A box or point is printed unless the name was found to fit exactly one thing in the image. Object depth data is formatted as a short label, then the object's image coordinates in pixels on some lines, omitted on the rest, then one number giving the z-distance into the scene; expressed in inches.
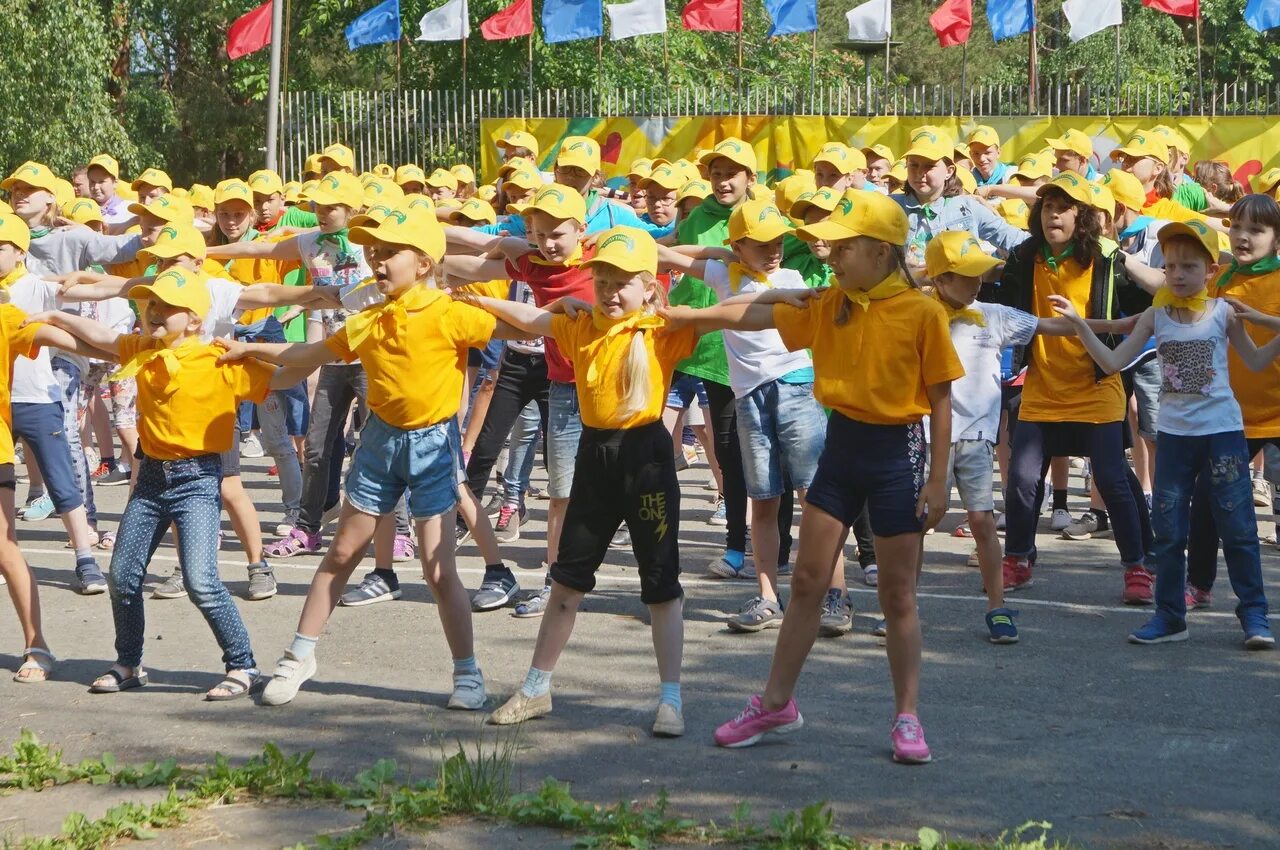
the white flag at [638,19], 879.1
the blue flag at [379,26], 952.9
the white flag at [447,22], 935.0
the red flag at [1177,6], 797.2
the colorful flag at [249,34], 961.5
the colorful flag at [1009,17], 856.9
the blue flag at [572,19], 908.0
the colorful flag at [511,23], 934.4
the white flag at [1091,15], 802.8
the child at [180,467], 245.8
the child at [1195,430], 264.4
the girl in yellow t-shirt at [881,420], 205.2
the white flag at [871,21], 860.6
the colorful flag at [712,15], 924.6
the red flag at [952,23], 892.6
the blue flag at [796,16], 873.5
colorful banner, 730.2
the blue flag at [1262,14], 760.3
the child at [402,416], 238.1
